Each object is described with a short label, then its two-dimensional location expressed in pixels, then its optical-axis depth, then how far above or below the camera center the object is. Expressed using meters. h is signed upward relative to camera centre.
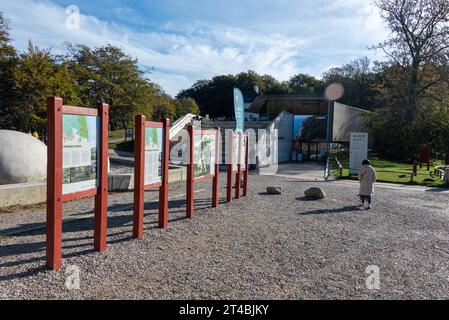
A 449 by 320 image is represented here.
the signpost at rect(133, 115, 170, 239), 6.82 -0.54
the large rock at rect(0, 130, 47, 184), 10.12 -0.73
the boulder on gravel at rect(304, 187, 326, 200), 12.63 -1.80
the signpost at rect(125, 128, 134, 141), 45.04 +0.07
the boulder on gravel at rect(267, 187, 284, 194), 13.27 -1.79
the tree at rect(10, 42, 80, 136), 20.52 +2.34
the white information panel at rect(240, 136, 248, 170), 12.45 -0.51
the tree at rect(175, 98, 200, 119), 59.41 +4.68
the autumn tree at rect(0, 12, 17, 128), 20.81 +2.48
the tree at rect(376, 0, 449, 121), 34.12 +9.23
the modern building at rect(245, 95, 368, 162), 33.38 +0.59
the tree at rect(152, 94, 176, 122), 45.75 +3.46
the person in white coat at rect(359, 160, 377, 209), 11.39 -1.22
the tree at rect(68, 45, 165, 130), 31.75 +4.48
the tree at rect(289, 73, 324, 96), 69.07 +10.43
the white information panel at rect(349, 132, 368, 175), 20.92 -0.59
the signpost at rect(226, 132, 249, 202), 11.37 -0.71
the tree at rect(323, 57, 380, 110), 57.78 +8.75
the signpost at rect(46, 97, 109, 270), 5.01 -0.42
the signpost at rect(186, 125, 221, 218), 8.73 -0.56
